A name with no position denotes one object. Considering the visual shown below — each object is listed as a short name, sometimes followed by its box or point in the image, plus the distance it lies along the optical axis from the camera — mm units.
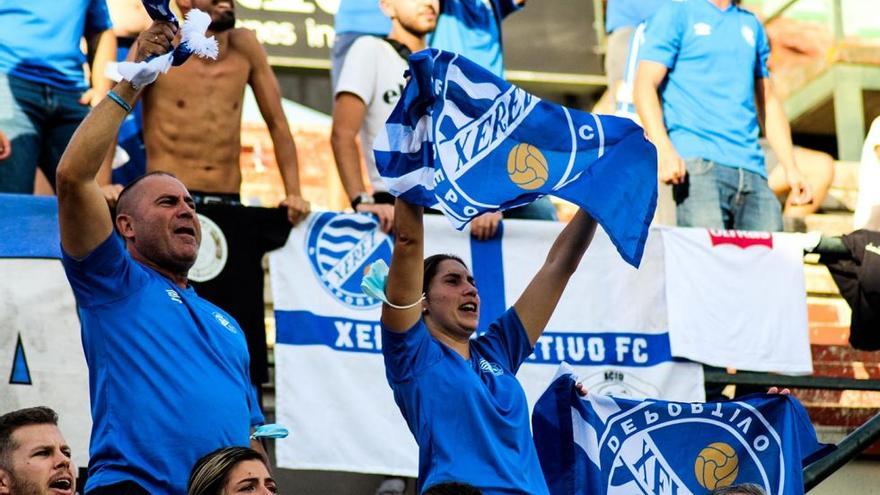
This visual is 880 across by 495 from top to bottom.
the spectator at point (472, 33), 15361
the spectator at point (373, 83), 14132
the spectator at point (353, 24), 15399
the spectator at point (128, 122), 14697
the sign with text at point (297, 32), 24521
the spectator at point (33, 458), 8684
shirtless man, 13456
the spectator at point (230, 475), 8164
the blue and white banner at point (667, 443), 11083
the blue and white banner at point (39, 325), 12502
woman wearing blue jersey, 9077
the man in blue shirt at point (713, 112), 14697
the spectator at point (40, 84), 13686
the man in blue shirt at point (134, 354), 8760
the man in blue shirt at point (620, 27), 17323
